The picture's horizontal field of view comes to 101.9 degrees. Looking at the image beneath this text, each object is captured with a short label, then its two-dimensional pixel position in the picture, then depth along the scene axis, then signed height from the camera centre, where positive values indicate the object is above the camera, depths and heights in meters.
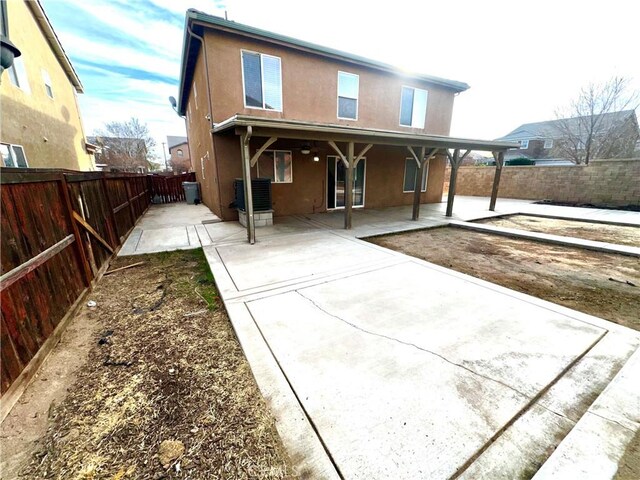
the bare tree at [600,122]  15.52 +3.39
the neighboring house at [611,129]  16.44 +2.96
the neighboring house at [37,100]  7.45 +2.57
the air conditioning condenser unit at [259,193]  7.55 -0.53
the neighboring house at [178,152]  38.34 +3.65
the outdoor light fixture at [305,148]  8.39 +0.86
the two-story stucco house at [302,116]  6.91 +2.02
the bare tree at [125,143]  27.67 +3.36
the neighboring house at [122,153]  27.61 +2.34
